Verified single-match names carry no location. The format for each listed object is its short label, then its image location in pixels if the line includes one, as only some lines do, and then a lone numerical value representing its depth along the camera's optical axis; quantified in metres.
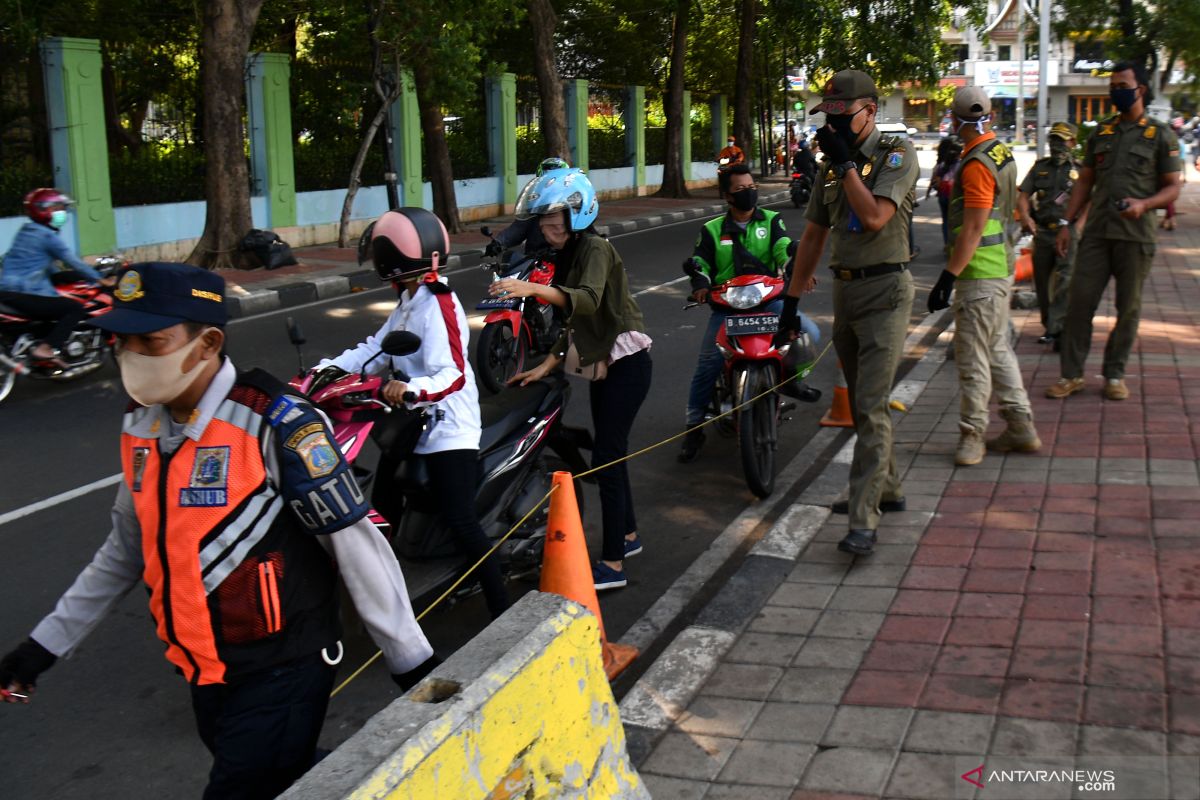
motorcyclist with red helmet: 9.14
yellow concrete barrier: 2.16
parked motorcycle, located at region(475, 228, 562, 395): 9.21
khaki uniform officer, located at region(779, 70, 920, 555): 5.10
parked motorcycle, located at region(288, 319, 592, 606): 4.22
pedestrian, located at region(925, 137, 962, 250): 13.19
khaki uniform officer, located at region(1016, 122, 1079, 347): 9.49
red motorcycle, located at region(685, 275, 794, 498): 6.30
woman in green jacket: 4.91
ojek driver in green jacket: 6.79
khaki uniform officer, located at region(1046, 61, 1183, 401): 7.22
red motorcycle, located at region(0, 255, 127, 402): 9.01
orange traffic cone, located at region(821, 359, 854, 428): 7.85
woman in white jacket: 4.21
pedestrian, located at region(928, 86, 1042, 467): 6.38
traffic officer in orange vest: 2.47
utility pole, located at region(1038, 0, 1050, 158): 16.03
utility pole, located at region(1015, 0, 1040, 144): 23.06
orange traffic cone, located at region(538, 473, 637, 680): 4.32
